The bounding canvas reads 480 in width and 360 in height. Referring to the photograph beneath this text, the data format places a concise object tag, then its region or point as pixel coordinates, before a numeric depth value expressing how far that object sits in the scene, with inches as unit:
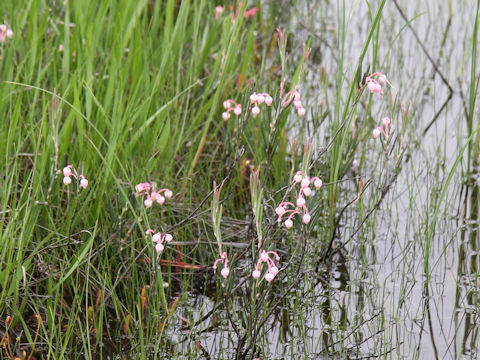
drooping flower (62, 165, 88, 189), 190.1
